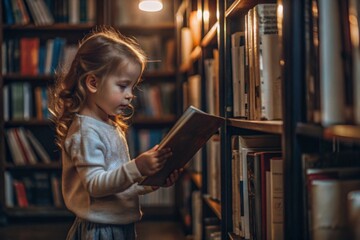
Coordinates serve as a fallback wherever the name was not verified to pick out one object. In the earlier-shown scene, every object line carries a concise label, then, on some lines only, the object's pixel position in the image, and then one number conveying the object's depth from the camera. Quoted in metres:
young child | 1.51
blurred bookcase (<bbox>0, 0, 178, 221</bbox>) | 3.79
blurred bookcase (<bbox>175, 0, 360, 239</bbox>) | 0.85
